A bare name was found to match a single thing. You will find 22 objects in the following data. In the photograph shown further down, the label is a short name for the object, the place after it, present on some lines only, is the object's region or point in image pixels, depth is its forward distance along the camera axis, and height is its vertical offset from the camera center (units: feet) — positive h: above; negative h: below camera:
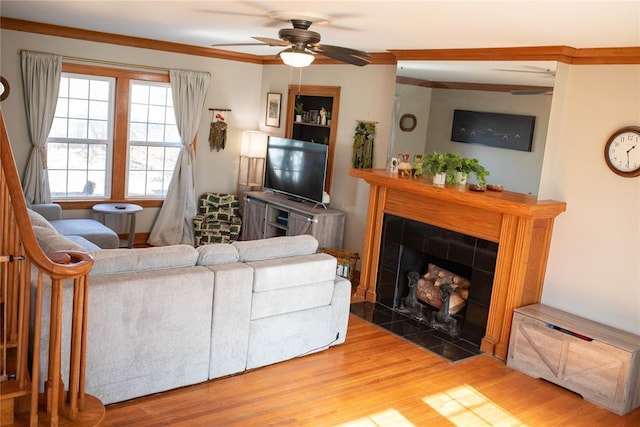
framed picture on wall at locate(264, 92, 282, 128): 26.12 +0.79
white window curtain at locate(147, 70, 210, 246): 24.70 -2.29
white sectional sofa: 11.77 -3.98
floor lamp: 25.94 -1.43
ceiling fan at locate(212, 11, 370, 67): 13.58 +1.91
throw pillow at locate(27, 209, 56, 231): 14.85 -2.82
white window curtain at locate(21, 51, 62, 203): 21.38 -0.14
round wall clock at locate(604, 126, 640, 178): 14.52 +0.26
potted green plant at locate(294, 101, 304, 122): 25.16 +0.81
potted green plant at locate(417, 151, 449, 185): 17.38 -0.62
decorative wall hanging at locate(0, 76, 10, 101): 21.02 +0.44
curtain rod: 21.97 +1.78
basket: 20.99 -4.33
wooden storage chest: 13.84 -4.60
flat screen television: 22.66 -1.43
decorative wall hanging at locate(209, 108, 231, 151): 25.82 -0.27
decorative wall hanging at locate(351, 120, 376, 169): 21.74 -0.29
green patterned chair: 25.43 -4.03
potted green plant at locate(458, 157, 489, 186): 16.96 -0.60
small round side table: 22.59 -3.55
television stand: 22.22 -3.33
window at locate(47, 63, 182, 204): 22.88 -0.88
